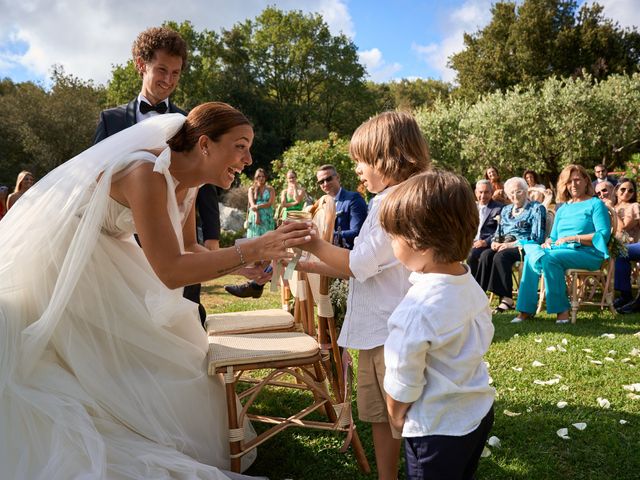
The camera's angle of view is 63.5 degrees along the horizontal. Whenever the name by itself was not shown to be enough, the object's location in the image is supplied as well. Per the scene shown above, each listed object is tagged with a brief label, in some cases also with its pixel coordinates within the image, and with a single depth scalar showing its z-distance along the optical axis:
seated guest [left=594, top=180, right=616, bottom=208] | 8.18
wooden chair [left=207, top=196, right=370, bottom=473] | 2.60
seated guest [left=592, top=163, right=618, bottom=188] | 10.91
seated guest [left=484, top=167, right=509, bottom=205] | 9.01
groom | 3.40
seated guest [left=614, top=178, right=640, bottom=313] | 7.55
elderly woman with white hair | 7.66
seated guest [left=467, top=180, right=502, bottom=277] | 8.33
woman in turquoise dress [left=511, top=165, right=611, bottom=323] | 6.81
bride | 2.17
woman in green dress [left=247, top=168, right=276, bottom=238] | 12.77
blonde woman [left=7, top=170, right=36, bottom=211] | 9.35
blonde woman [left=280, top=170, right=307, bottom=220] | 11.94
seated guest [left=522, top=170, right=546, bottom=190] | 10.31
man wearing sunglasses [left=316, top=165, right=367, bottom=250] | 6.95
